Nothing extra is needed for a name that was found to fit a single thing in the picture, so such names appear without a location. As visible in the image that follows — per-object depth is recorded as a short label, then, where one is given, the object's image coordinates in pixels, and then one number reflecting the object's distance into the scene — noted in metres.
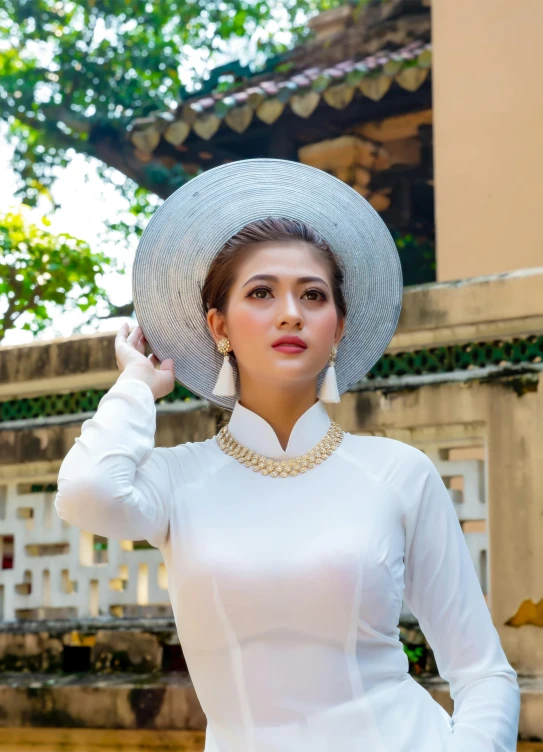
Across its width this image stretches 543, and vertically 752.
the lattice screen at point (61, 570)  3.90
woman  2.04
